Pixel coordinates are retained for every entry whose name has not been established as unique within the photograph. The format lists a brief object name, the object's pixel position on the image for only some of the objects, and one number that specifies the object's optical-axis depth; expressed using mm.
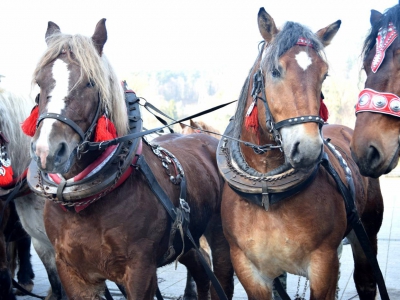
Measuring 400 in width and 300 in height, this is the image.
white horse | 3961
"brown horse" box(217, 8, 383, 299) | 2641
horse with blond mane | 2707
